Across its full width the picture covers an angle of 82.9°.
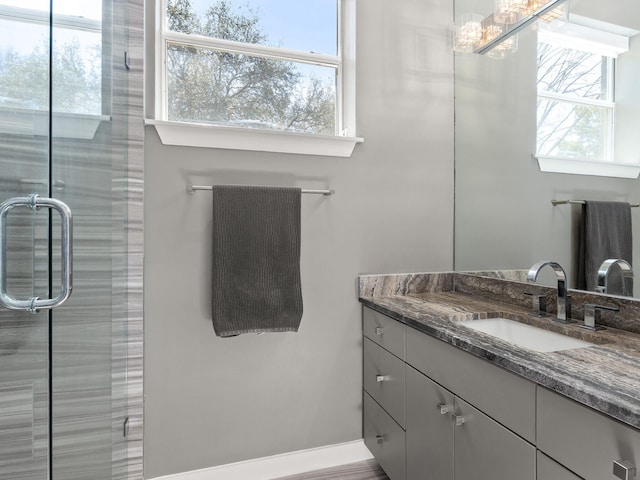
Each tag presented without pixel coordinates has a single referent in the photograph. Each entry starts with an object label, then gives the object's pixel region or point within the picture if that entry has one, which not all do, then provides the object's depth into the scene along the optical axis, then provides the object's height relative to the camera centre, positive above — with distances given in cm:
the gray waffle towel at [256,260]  149 -9
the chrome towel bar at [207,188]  150 +21
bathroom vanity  70 -38
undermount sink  115 -33
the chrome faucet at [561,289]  126 -17
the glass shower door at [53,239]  82 +0
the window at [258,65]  160 +81
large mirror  115 +34
